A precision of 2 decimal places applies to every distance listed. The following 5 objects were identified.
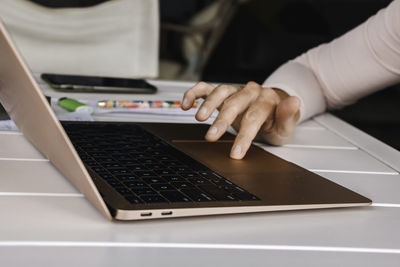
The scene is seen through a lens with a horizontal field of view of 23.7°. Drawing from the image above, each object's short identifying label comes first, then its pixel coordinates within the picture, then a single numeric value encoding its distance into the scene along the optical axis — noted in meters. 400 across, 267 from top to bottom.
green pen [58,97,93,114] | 1.01
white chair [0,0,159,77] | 1.91
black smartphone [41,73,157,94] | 1.18
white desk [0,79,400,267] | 0.63
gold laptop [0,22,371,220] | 0.68
